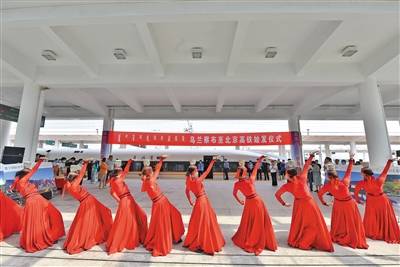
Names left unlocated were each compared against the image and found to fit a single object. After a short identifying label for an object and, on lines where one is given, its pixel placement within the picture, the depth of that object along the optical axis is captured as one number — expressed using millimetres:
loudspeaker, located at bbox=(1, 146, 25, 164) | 6372
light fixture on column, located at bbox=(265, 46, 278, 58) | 6578
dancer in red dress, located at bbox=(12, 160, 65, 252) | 3341
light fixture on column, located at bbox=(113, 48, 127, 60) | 6683
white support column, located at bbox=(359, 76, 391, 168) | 6996
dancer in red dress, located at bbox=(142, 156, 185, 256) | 3205
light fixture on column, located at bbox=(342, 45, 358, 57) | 6355
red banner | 13977
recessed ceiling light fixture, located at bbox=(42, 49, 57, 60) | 6746
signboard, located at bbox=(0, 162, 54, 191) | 5520
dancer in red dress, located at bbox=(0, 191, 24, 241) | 3809
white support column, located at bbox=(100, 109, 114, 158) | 13977
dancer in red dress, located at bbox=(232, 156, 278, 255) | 3297
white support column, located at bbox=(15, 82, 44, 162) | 7691
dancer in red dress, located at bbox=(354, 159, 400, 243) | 3695
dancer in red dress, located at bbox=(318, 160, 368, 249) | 3438
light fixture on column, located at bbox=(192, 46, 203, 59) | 6648
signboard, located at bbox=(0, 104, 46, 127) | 9919
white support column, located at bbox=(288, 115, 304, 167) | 13656
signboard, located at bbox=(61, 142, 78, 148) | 27294
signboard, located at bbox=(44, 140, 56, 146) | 25412
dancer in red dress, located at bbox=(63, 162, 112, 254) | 3310
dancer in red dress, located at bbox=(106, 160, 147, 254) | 3273
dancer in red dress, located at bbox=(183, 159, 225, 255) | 3234
